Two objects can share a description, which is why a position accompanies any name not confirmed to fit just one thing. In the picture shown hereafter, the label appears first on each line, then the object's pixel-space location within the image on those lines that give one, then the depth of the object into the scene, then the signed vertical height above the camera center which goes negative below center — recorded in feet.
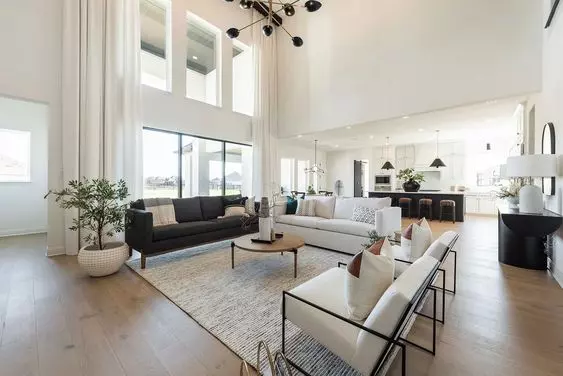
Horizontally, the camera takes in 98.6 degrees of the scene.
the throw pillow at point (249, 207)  16.70 -1.50
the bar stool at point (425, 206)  24.81 -2.02
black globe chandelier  10.35 +7.77
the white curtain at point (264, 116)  22.94 +6.84
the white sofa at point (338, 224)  12.31 -2.12
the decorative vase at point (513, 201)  12.55 -0.74
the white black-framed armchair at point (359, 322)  3.69 -2.48
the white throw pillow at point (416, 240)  7.93 -1.81
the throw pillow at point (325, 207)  15.78 -1.36
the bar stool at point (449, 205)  23.71 -1.79
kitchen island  24.21 -1.10
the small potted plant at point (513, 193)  12.77 -0.30
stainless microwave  34.58 +1.09
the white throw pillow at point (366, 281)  4.49 -1.76
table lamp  9.11 +0.66
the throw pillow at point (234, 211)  15.88 -1.70
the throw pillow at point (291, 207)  17.29 -1.51
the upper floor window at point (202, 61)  19.60 +10.67
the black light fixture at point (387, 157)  28.17 +4.22
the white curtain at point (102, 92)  12.85 +5.22
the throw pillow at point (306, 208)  16.24 -1.48
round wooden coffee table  9.70 -2.51
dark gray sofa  10.96 -2.18
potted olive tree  9.45 -1.57
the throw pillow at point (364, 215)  13.41 -1.60
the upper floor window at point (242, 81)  23.26 +10.18
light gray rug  5.67 -3.76
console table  9.36 -2.22
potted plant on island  25.98 +0.74
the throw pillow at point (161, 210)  13.06 -1.38
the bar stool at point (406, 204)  26.22 -1.89
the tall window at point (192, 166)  17.40 +1.62
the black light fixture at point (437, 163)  26.20 +2.61
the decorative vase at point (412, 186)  25.96 +0.09
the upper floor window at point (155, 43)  17.39 +10.60
